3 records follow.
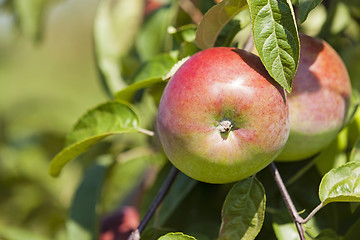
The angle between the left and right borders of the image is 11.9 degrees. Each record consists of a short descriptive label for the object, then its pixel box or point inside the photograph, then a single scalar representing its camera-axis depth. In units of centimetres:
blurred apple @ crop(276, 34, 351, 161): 101
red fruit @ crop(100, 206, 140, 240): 122
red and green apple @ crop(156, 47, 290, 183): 95
